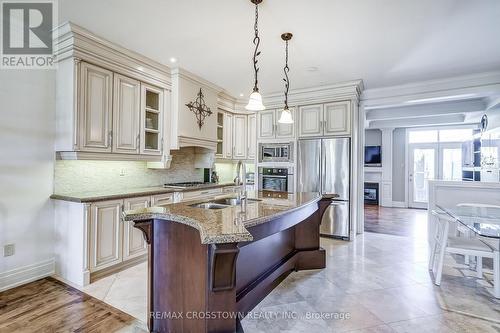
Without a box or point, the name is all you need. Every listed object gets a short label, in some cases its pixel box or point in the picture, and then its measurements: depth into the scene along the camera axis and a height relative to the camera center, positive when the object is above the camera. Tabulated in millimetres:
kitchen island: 1512 -630
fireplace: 8336 -797
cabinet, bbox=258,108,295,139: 4871 +793
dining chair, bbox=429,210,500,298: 2514 -799
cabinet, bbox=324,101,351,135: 4328 +852
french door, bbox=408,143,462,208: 7414 +108
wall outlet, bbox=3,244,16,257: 2578 -832
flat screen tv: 8273 +417
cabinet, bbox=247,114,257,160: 5605 +694
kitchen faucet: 2240 -118
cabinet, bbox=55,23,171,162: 2785 +818
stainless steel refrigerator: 4316 -110
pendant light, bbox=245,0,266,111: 2512 +659
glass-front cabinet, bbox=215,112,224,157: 5148 +696
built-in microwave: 4844 +311
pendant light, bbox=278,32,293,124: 2980 +601
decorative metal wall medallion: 4176 +980
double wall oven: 4809 -192
